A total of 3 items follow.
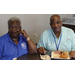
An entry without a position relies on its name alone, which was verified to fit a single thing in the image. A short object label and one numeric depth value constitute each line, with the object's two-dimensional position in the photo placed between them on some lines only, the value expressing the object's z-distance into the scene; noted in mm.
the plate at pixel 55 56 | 1497
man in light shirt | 1909
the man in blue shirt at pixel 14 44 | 1739
